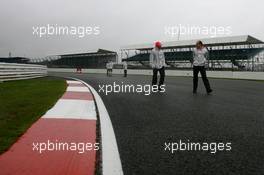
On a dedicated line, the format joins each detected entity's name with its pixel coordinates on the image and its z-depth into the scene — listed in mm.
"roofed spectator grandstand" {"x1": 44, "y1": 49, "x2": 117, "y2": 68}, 47700
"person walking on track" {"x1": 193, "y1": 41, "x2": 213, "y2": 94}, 11422
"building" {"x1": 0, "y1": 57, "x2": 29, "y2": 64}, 48394
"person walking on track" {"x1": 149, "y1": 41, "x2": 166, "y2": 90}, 12463
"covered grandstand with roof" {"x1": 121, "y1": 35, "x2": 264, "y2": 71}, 32125
